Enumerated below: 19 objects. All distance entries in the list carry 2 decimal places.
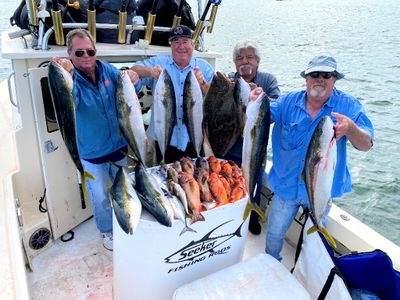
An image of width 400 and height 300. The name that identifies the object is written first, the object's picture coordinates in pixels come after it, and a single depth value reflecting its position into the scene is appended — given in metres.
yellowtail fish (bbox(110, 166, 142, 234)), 2.06
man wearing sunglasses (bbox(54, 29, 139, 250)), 2.74
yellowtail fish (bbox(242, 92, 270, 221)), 2.54
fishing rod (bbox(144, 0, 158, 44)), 3.50
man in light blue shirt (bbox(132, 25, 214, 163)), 2.98
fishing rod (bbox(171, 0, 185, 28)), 3.79
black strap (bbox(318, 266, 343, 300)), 2.36
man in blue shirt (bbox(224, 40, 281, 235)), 3.19
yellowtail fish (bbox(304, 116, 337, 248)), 2.18
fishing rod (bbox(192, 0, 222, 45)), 3.80
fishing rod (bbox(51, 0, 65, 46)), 2.94
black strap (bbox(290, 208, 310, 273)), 2.84
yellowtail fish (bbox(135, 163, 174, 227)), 2.10
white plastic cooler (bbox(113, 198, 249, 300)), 2.18
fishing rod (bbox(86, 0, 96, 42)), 3.15
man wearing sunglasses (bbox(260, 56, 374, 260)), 2.43
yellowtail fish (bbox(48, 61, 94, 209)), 2.47
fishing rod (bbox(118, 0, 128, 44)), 3.33
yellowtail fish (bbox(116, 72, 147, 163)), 2.61
